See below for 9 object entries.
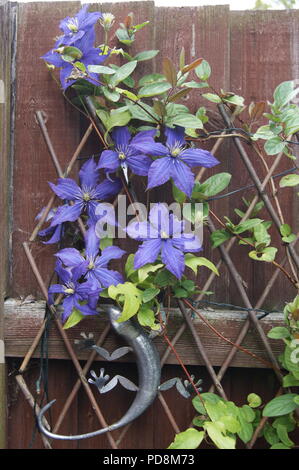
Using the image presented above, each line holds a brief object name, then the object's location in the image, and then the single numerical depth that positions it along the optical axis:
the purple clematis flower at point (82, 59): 1.04
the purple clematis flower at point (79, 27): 1.03
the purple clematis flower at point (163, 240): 0.95
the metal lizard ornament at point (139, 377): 1.07
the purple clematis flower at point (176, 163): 0.98
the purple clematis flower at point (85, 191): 1.09
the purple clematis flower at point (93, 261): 1.02
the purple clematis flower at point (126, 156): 1.04
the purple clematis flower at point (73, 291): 1.01
